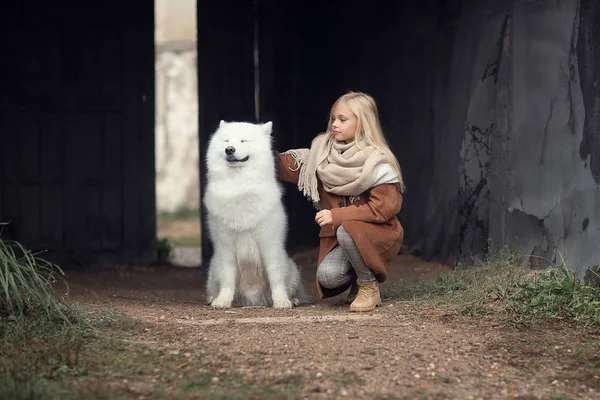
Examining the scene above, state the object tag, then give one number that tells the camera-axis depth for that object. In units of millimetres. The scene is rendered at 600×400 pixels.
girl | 5426
